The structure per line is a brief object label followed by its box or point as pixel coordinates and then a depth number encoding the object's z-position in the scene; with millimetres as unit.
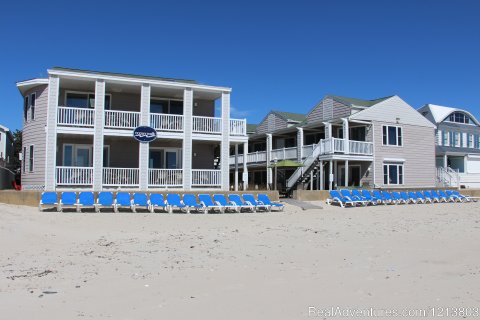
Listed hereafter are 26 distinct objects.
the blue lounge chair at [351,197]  23748
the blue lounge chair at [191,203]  18905
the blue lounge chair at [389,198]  25614
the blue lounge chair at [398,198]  26097
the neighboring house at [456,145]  37628
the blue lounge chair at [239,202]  19891
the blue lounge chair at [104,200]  17891
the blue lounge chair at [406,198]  26547
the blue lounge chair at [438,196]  28438
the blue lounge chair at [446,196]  28859
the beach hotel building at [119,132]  20500
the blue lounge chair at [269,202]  20408
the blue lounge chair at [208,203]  19078
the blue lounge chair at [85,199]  17514
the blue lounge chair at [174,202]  18695
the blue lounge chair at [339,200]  23422
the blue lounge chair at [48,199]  17266
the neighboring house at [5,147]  30452
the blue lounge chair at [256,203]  20281
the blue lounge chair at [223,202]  19531
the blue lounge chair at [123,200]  18172
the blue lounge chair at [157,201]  18438
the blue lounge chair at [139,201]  18442
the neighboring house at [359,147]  29219
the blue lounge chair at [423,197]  27547
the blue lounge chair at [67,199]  17344
